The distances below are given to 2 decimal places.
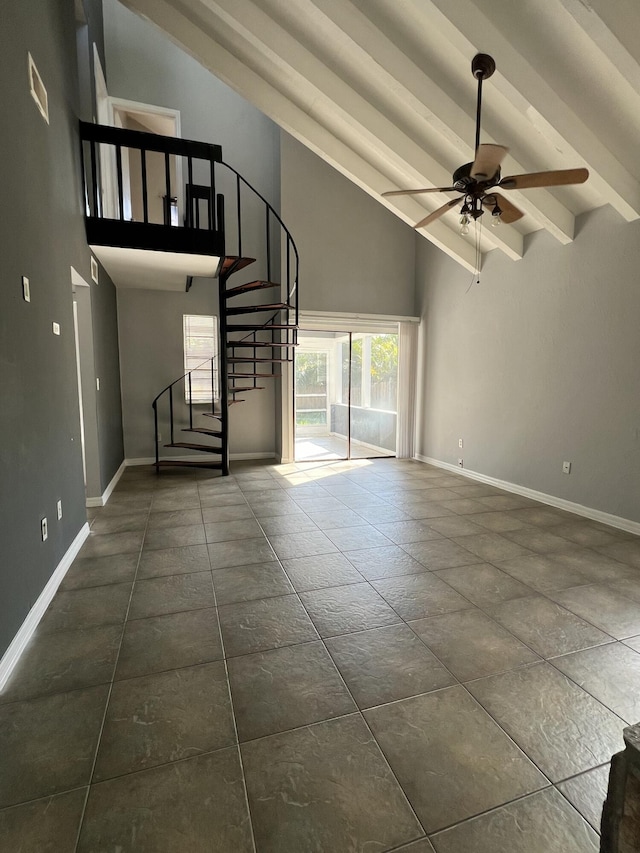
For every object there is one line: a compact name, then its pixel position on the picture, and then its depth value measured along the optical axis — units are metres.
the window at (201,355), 6.24
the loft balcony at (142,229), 3.89
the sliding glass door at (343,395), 7.29
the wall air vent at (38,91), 2.38
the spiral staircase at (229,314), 5.16
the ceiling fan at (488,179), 2.46
